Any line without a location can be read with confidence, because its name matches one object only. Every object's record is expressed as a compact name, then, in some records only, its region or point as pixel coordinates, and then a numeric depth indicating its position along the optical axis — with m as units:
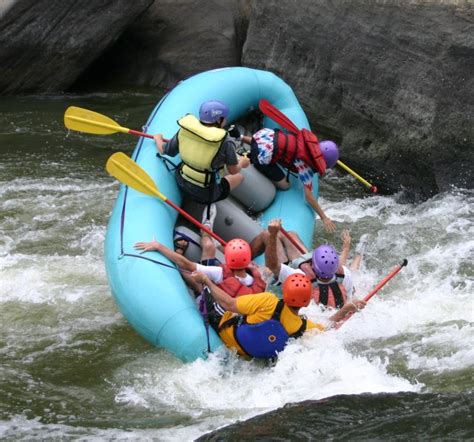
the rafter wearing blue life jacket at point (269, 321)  10.94
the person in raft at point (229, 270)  11.88
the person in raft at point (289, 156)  15.05
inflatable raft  11.63
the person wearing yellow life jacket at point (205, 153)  13.29
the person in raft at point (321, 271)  12.06
